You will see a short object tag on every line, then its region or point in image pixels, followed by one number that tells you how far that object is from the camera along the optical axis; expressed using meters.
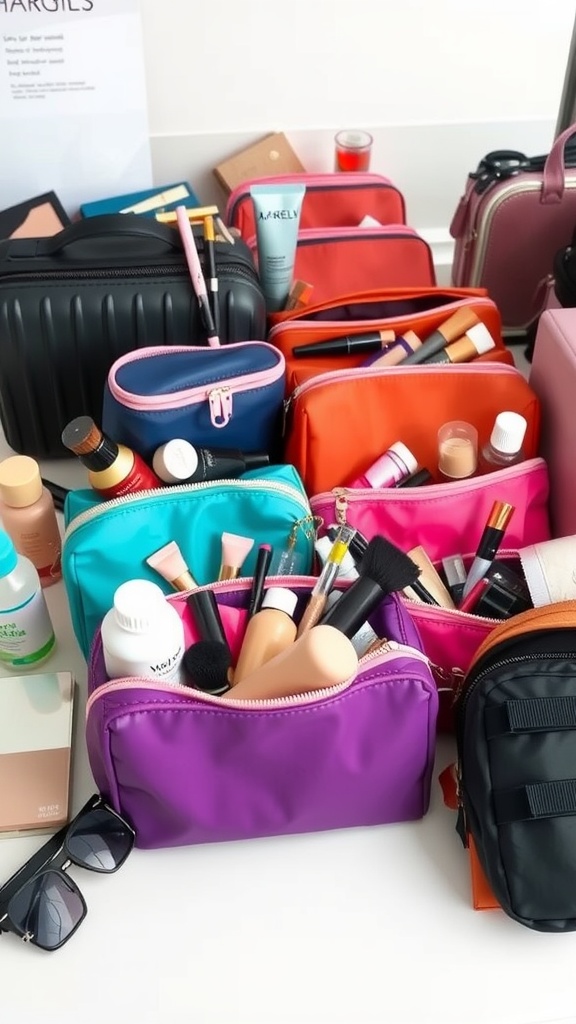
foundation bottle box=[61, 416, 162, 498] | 0.58
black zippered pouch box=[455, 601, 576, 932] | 0.50
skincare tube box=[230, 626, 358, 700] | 0.49
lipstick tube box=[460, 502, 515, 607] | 0.64
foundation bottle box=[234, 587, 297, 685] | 0.55
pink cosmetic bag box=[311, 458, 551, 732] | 0.66
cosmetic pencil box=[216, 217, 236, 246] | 0.73
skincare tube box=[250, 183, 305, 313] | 0.76
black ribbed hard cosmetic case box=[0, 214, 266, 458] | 0.68
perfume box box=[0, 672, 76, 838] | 0.57
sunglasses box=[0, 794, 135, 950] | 0.53
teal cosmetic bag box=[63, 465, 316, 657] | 0.60
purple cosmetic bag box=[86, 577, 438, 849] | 0.51
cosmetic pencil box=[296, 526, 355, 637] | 0.57
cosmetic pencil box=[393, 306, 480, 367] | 0.73
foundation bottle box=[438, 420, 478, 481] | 0.68
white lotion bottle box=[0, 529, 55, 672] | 0.58
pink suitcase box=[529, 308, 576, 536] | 0.68
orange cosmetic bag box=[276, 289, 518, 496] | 0.68
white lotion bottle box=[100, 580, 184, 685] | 0.50
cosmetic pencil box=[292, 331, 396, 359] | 0.73
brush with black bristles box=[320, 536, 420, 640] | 0.55
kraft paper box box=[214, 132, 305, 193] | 0.91
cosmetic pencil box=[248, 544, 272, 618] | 0.58
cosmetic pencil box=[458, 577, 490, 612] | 0.63
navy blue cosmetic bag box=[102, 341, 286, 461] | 0.63
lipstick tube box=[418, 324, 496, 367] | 0.73
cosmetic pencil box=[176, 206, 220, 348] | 0.69
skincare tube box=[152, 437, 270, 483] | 0.63
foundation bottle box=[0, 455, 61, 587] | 0.62
